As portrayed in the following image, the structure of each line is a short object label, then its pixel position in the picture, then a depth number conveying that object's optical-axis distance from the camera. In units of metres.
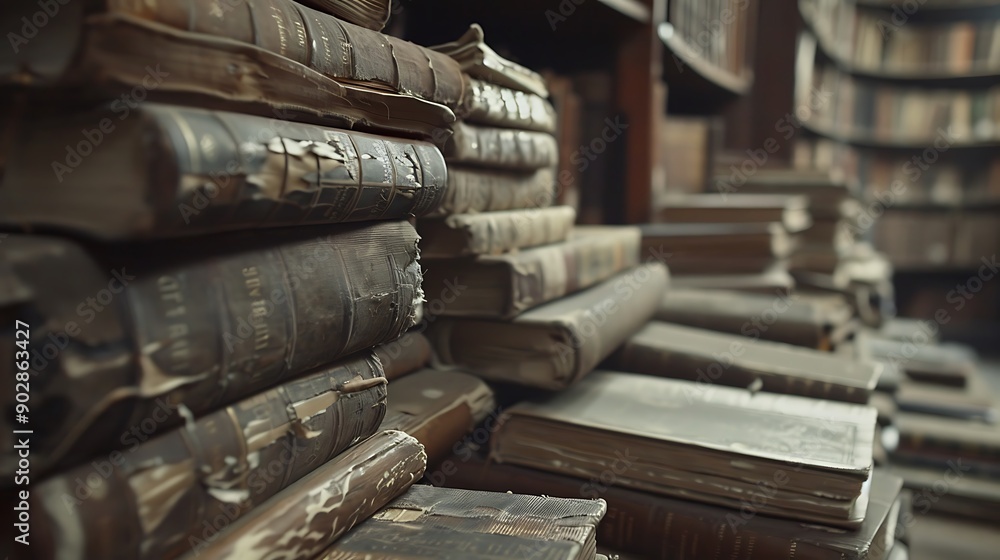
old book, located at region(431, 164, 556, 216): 0.78
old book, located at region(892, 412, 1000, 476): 1.54
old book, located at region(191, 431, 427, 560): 0.44
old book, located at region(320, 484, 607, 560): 0.49
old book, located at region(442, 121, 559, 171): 0.77
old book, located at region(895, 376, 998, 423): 1.70
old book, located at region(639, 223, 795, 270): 1.44
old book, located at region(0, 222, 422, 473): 0.34
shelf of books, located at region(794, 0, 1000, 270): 3.63
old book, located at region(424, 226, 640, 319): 0.79
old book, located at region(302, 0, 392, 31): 0.56
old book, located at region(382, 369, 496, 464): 0.71
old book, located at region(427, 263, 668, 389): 0.80
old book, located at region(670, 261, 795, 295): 1.46
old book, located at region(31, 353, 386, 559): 0.35
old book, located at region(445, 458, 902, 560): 0.66
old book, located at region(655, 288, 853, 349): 1.28
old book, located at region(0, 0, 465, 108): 0.35
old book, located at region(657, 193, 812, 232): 1.48
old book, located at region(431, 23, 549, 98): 0.76
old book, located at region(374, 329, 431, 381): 0.79
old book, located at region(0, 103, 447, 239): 0.35
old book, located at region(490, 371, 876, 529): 0.68
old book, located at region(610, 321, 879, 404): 0.98
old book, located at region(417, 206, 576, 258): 0.78
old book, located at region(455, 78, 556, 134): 0.77
